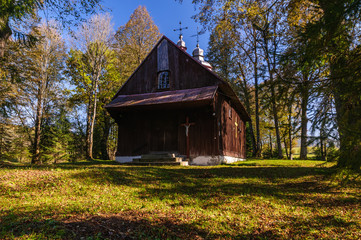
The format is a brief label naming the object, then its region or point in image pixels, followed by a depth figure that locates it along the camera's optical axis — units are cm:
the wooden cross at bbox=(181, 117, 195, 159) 1394
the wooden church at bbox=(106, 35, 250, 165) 1359
